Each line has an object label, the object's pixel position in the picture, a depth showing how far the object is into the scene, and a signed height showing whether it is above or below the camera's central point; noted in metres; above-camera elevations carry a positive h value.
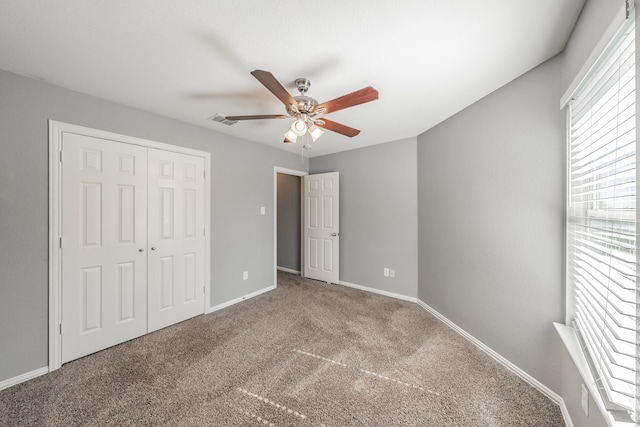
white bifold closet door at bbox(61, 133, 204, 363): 2.01 -0.28
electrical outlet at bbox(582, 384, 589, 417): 1.17 -0.95
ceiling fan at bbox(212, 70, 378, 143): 1.43 +0.77
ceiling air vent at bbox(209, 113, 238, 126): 2.47 +1.04
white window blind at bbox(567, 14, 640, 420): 0.93 -0.02
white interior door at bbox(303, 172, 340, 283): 4.01 -0.24
